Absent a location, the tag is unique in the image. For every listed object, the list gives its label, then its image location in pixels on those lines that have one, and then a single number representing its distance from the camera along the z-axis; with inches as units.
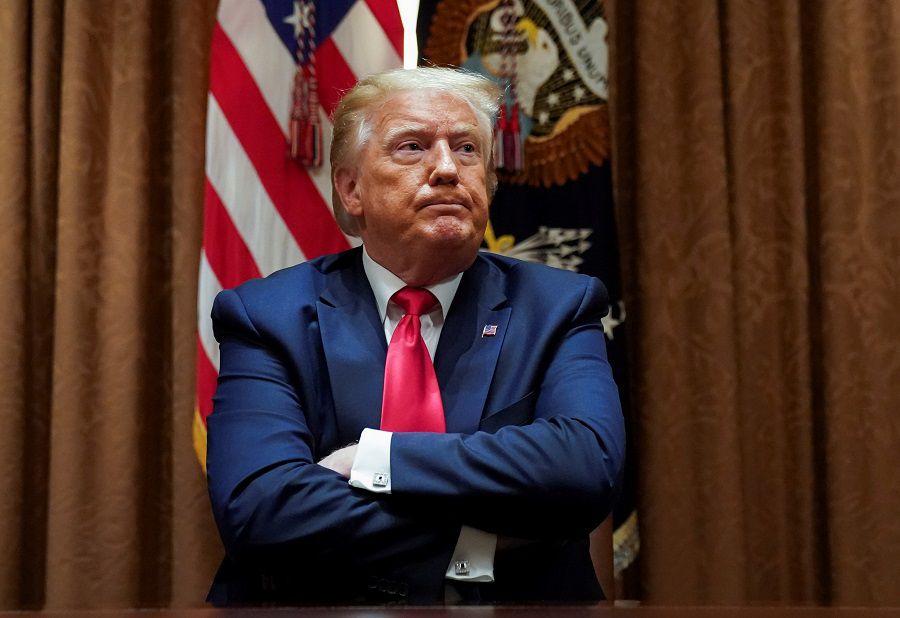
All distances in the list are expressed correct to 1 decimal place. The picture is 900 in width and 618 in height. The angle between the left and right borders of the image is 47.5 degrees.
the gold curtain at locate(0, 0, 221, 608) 108.1
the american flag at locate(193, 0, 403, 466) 106.7
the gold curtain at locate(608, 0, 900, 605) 112.0
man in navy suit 69.3
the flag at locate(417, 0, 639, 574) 114.9
